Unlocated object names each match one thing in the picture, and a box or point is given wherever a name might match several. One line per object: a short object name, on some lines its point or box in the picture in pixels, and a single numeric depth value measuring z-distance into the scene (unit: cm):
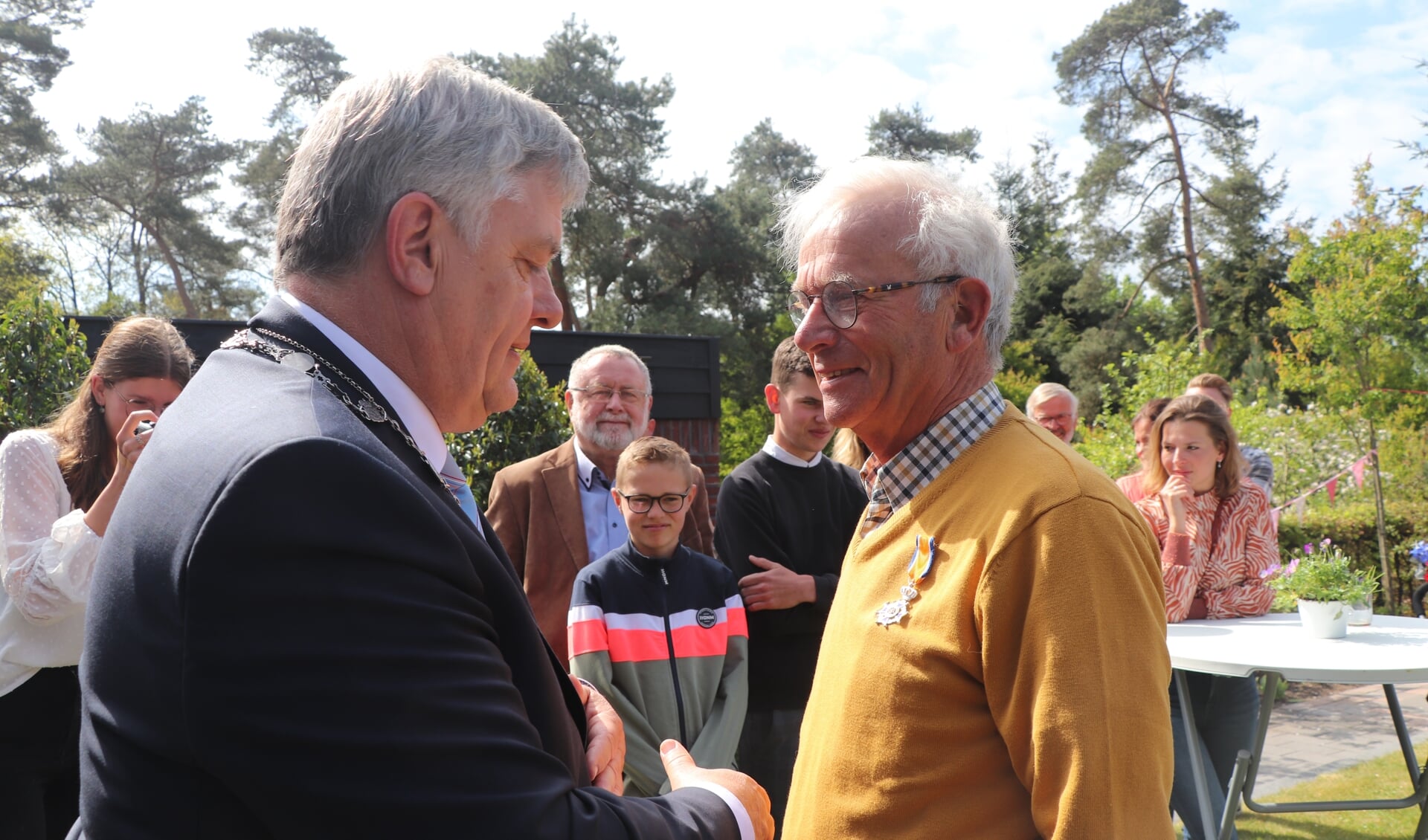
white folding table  334
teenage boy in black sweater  390
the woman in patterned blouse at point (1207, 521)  427
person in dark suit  95
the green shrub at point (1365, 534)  956
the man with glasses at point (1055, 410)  573
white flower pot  390
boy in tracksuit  341
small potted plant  391
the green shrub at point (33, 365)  430
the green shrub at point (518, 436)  585
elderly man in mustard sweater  145
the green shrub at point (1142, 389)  1123
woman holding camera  279
